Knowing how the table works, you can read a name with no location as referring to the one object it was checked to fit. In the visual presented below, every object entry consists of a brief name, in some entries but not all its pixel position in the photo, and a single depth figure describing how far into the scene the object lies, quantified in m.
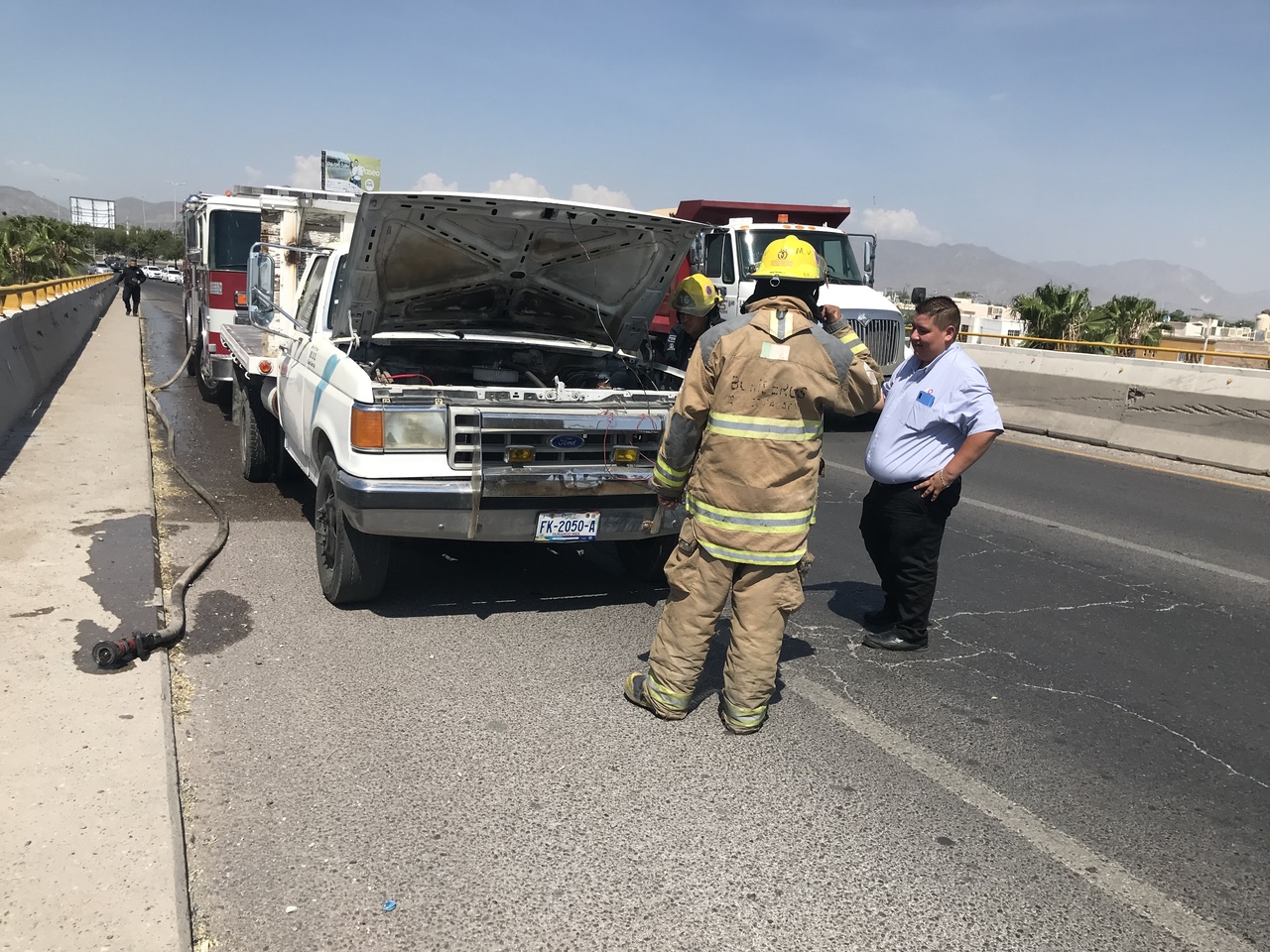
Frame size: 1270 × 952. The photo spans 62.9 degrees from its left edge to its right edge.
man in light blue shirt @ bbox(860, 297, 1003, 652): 4.87
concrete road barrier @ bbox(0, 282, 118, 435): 9.63
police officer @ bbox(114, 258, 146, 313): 30.33
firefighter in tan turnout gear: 3.95
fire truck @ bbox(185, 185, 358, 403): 10.36
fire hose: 4.32
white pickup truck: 4.92
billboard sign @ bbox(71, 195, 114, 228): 136.38
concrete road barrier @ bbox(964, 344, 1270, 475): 11.46
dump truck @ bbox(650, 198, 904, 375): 13.73
